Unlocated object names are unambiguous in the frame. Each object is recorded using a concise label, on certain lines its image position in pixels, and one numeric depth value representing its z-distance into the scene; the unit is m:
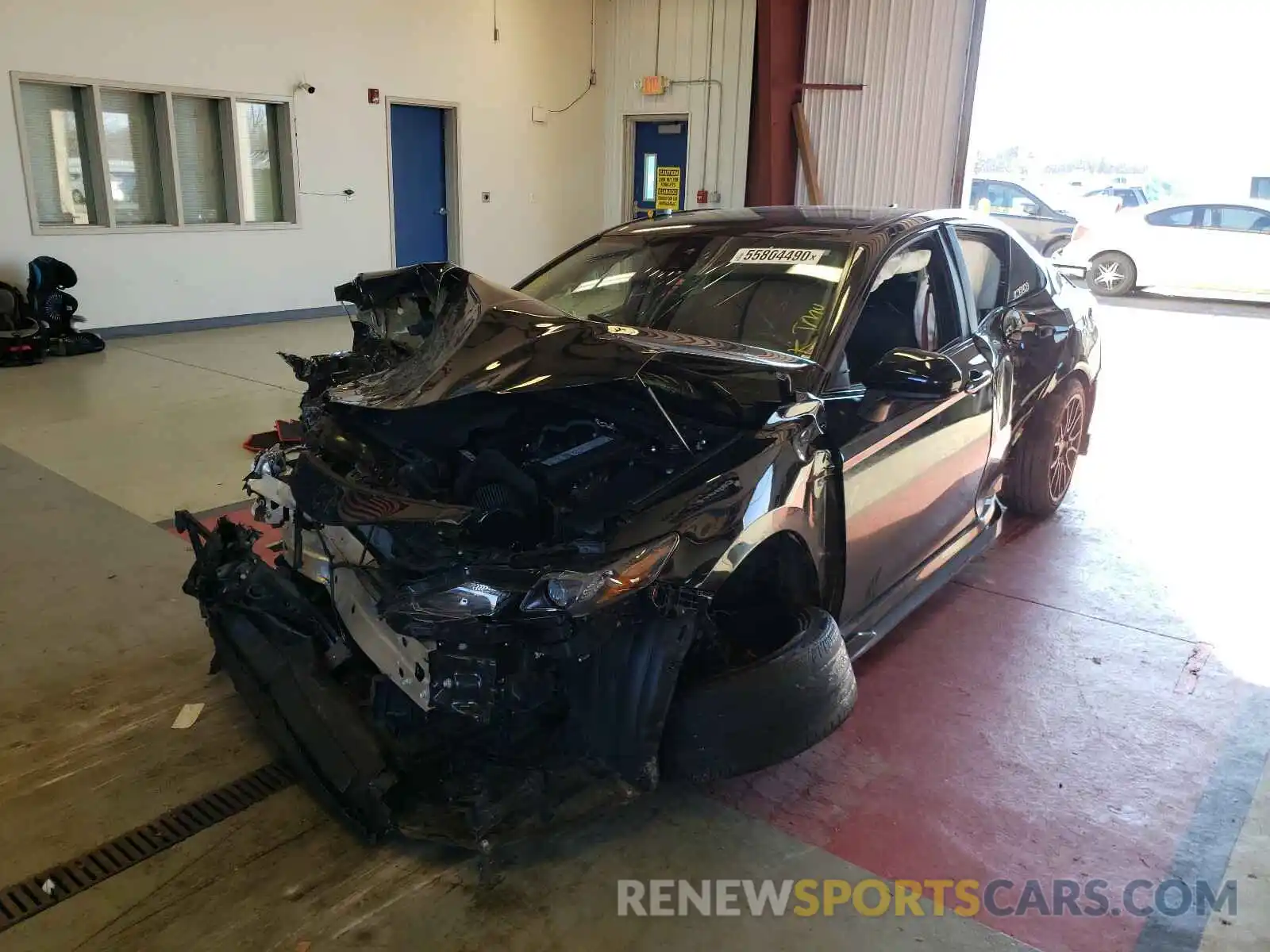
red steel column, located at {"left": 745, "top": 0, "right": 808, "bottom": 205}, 11.38
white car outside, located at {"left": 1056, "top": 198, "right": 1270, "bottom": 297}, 12.75
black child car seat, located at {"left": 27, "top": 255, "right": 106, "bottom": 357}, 8.18
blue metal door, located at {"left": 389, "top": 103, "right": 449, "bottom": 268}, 11.48
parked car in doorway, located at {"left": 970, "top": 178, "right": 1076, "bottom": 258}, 13.48
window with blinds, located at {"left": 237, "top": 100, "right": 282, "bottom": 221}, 9.97
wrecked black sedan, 2.12
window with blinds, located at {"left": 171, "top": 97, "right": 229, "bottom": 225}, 9.53
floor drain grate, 2.14
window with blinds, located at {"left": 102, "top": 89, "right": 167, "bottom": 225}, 9.02
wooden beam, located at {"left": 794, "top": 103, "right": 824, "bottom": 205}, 11.73
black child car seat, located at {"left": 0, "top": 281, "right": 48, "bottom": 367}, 7.95
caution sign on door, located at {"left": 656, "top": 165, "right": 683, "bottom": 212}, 13.09
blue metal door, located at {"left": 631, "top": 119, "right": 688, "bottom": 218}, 12.98
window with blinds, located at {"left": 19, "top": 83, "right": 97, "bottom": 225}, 8.56
